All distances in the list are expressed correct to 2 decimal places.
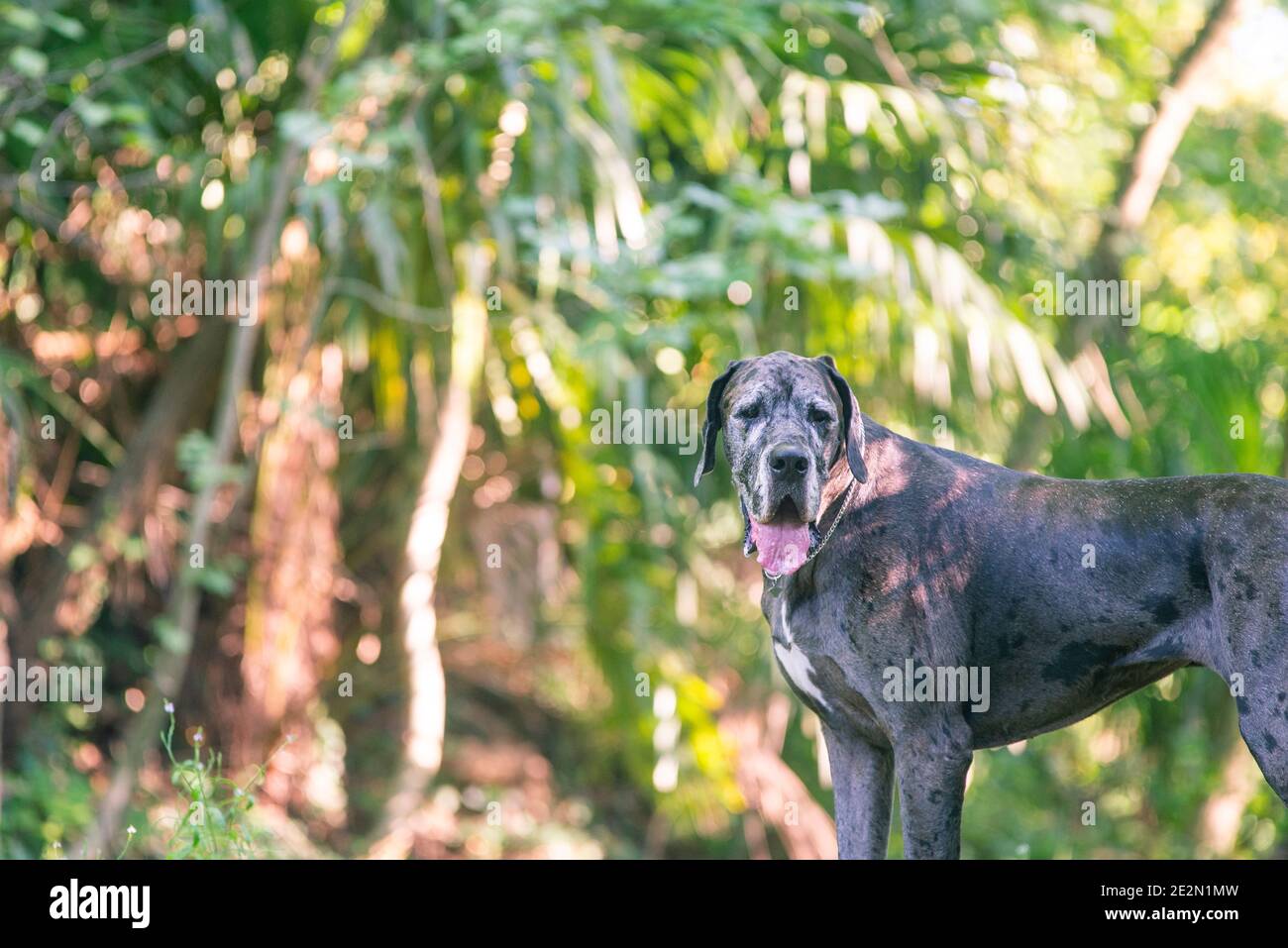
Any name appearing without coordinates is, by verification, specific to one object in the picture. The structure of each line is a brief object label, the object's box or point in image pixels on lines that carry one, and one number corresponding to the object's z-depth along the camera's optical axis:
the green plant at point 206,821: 3.34
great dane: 2.72
